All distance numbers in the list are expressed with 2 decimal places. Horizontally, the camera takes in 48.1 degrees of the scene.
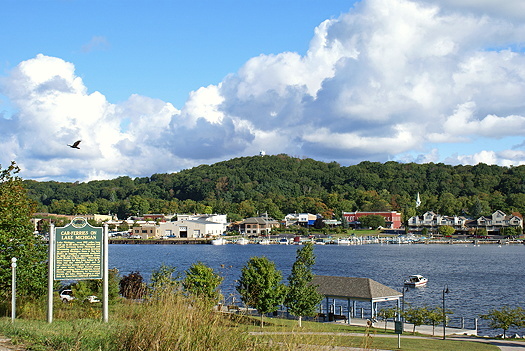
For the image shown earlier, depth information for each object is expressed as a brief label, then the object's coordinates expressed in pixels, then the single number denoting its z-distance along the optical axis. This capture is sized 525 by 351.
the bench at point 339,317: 38.28
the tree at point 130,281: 36.16
